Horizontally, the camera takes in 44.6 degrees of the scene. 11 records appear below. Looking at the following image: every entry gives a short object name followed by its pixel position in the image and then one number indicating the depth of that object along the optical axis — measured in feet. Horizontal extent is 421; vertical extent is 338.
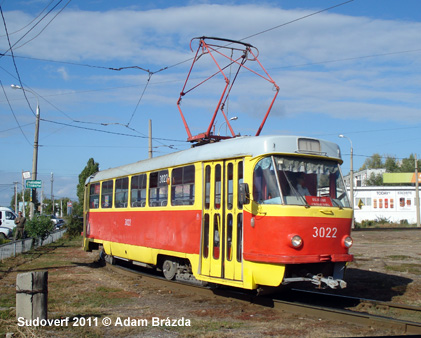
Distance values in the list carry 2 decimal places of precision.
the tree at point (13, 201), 374.86
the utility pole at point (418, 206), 153.38
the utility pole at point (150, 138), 97.76
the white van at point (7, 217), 117.70
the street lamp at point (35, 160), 84.43
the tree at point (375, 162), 385.29
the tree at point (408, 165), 332.80
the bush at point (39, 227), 76.74
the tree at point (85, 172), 209.46
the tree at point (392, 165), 359.25
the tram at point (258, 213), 28.48
